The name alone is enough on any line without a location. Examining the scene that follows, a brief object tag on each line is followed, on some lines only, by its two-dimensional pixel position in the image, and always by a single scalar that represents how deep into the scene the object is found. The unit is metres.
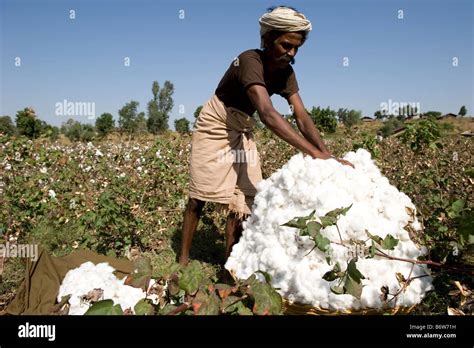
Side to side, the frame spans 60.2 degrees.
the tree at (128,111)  52.91
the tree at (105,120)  52.30
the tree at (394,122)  40.20
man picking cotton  2.93
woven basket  1.82
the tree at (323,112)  25.58
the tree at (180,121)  43.20
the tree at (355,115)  37.91
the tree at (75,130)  29.88
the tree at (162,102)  49.43
